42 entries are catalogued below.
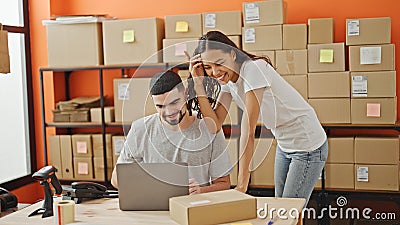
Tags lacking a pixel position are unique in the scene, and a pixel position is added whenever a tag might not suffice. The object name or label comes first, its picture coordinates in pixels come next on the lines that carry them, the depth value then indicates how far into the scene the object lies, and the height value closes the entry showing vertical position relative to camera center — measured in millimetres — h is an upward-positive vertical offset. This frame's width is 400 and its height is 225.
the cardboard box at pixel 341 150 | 3506 -512
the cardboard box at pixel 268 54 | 3584 +111
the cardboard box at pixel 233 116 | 3332 -279
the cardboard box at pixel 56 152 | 4055 -558
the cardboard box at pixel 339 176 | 3525 -682
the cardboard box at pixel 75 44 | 3934 +220
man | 2170 -299
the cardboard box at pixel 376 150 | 3424 -507
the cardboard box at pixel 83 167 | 4000 -665
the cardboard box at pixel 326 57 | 3488 +78
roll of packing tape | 1944 -481
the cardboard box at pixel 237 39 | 3658 +215
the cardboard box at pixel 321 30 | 3508 +250
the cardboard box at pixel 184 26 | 3730 +318
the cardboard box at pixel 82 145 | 3990 -503
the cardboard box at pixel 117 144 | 3920 -494
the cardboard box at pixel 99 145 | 3971 -504
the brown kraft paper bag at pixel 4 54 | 2559 +106
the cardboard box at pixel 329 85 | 3494 -97
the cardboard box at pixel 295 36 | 3541 +221
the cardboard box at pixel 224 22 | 3654 +333
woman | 2102 -166
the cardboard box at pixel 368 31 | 3391 +233
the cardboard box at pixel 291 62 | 3539 +55
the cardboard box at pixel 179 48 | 2203 +108
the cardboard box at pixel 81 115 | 4000 -287
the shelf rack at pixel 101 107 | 3926 -229
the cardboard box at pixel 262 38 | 3572 +216
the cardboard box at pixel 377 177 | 3447 -679
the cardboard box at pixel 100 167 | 3975 -661
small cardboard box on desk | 1834 -458
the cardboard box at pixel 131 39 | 3811 +241
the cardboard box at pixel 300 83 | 3545 -82
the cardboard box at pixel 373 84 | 3414 -97
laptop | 1982 -402
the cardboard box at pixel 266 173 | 3631 -673
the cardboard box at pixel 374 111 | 3434 -265
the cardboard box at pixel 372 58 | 3398 +68
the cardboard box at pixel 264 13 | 3557 +377
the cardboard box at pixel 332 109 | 3514 -252
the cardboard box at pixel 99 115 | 3963 -288
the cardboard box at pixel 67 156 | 4027 -587
